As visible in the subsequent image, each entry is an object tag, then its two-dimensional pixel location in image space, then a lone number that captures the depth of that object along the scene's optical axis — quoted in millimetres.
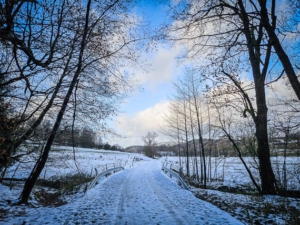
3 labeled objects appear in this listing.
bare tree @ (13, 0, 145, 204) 5965
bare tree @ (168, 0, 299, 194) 5133
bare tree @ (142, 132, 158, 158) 84125
